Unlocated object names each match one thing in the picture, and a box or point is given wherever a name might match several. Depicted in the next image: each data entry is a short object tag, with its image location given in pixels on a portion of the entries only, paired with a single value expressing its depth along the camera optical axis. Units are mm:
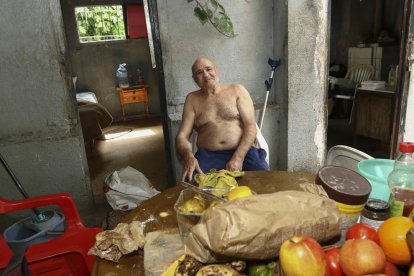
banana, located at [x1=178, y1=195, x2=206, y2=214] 1060
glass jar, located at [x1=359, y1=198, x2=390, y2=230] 993
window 7590
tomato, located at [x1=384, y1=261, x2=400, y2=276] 730
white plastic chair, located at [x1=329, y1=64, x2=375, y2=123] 5938
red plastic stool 1563
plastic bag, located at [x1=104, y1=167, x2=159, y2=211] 2590
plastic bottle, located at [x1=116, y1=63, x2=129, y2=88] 7660
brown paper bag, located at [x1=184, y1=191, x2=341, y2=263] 748
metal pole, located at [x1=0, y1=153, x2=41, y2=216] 2203
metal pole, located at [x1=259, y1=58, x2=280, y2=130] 3148
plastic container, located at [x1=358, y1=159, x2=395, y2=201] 1216
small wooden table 7633
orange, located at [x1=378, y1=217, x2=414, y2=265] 742
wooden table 1066
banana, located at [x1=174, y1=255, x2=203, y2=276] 790
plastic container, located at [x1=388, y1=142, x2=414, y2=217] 1021
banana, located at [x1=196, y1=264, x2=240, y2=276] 758
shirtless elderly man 2514
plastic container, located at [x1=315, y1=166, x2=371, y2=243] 953
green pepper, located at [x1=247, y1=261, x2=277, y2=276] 799
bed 5152
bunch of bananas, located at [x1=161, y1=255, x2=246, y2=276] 766
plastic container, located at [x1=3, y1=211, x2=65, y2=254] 1867
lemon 1049
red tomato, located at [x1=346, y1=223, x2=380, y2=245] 812
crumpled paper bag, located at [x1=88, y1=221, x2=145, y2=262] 1073
